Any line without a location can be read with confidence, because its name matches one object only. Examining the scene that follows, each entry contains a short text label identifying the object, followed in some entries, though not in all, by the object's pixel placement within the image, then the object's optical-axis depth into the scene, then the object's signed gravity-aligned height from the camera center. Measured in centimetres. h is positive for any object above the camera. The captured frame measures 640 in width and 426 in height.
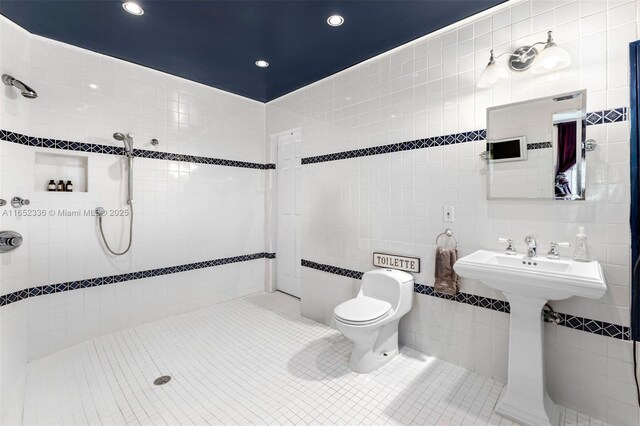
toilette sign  239 -42
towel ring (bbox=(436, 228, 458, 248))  218 -16
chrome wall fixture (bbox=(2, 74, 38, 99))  204 +92
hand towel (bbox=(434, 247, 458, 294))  214 -44
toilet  206 -75
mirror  171 +41
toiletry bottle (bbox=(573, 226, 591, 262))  166 -21
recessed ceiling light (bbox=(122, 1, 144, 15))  197 +143
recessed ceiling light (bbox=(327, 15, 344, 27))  209 +142
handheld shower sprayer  263 +31
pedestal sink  152 -61
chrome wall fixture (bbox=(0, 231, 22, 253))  196 -19
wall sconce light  169 +93
